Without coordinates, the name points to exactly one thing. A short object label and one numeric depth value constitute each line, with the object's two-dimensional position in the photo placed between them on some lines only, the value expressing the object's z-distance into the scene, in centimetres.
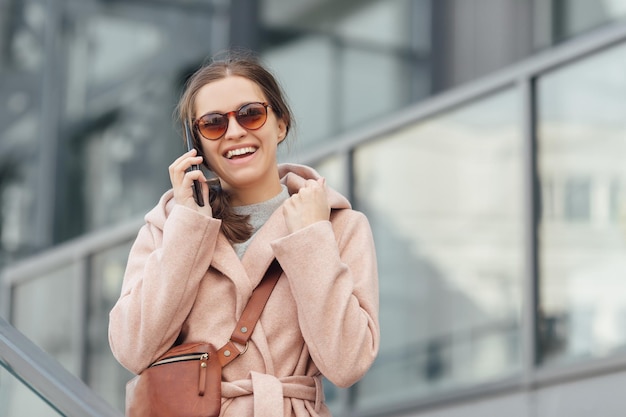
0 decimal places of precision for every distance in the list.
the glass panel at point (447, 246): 860
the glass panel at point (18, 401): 367
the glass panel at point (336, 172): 1037
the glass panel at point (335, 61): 1822
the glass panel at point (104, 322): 1294
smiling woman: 379
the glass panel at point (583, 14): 1441
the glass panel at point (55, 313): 1358
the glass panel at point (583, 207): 764
